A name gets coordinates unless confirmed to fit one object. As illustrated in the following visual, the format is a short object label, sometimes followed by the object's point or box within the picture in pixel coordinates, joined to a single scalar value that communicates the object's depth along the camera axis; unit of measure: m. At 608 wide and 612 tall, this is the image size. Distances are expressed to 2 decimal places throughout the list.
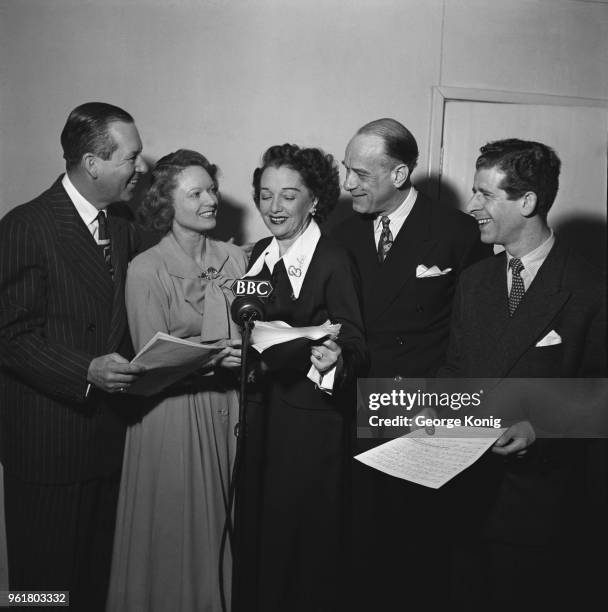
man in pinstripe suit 2.32
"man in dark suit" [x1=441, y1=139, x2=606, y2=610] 2.11
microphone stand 1.84
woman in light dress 2.43
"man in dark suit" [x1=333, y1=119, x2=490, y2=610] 2.67
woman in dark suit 2.46
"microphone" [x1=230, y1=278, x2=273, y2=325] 1.84
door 3.55
